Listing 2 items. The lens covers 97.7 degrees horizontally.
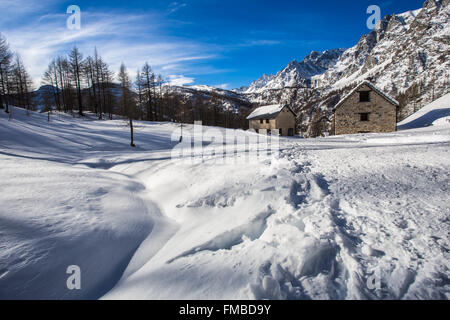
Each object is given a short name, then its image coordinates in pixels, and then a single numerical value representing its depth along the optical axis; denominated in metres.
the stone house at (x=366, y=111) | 22.80
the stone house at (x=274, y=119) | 38.53
